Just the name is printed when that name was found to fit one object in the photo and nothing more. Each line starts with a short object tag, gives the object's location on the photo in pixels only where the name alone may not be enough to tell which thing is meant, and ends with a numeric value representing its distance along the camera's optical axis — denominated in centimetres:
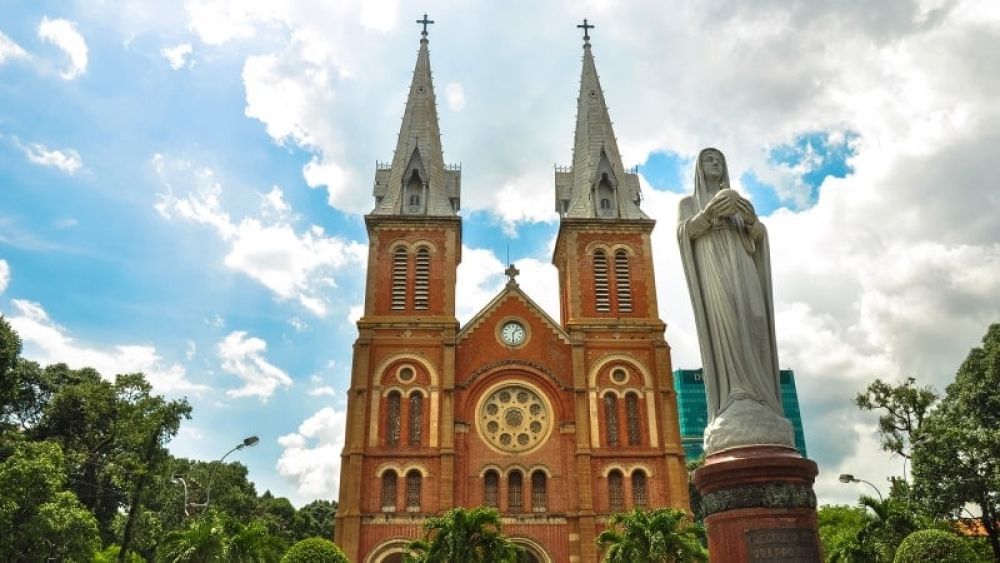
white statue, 882
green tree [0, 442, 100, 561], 2305
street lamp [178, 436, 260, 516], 2148
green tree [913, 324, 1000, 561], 2212
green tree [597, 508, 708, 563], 2083
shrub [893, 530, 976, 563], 1773
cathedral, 2923
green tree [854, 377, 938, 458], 2781
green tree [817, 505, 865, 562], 2198
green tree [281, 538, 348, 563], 2208
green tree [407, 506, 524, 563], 2084
